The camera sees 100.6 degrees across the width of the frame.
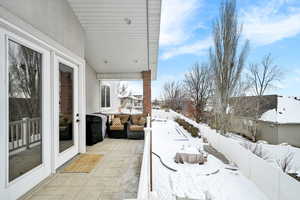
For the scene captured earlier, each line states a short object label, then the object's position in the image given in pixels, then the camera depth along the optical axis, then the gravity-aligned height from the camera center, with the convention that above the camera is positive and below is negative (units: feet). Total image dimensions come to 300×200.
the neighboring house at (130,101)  47.39 -0.34
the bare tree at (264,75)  42.06 +8.73
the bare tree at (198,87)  36.66 +4.22
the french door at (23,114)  4.86 -0.60
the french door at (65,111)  7.56 -0.70
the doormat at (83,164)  7.68 -4.25
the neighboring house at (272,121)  29.49 -5.24
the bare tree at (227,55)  22.26 +8.14
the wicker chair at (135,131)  14.70 -3.63
